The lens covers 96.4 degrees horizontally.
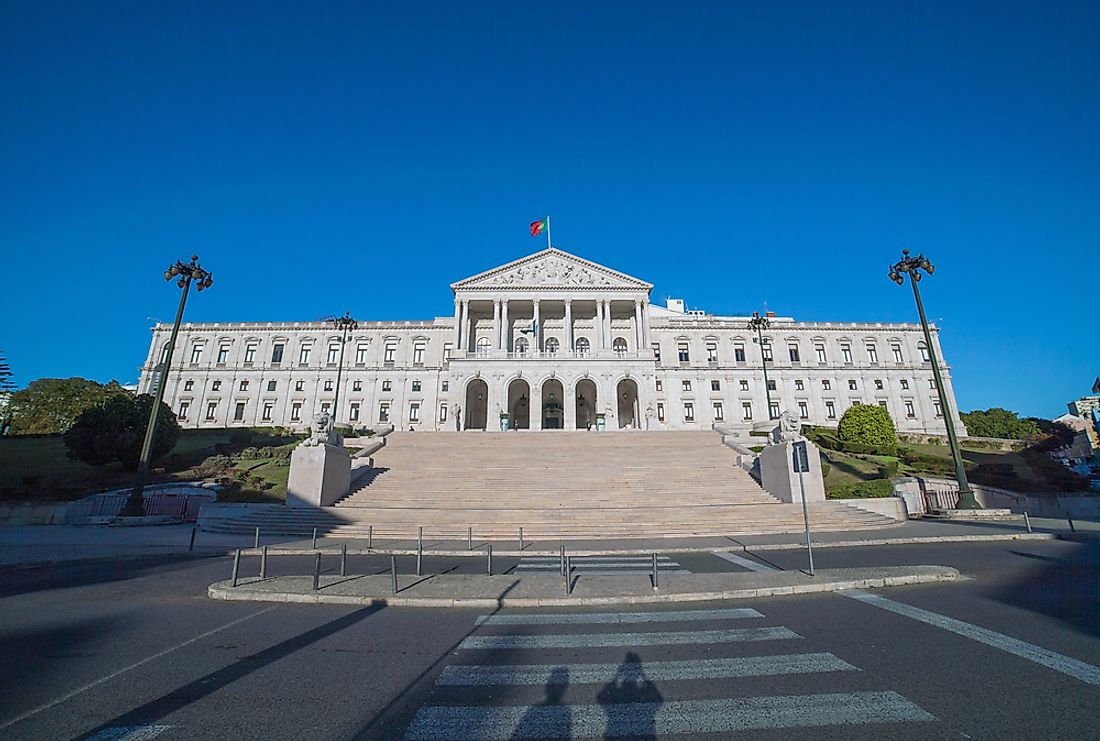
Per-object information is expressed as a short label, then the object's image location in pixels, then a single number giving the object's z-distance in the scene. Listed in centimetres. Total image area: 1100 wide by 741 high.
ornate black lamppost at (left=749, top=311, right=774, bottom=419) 3969
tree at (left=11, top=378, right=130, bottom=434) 5675
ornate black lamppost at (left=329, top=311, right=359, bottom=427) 4062
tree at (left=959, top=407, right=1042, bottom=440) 7375
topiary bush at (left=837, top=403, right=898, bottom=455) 3603
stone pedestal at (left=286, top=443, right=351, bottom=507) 2062
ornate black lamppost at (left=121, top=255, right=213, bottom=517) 2131
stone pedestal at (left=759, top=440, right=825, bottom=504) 2058
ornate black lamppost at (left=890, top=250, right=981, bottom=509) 2081
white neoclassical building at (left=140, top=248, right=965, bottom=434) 5609
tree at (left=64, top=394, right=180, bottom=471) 2870
